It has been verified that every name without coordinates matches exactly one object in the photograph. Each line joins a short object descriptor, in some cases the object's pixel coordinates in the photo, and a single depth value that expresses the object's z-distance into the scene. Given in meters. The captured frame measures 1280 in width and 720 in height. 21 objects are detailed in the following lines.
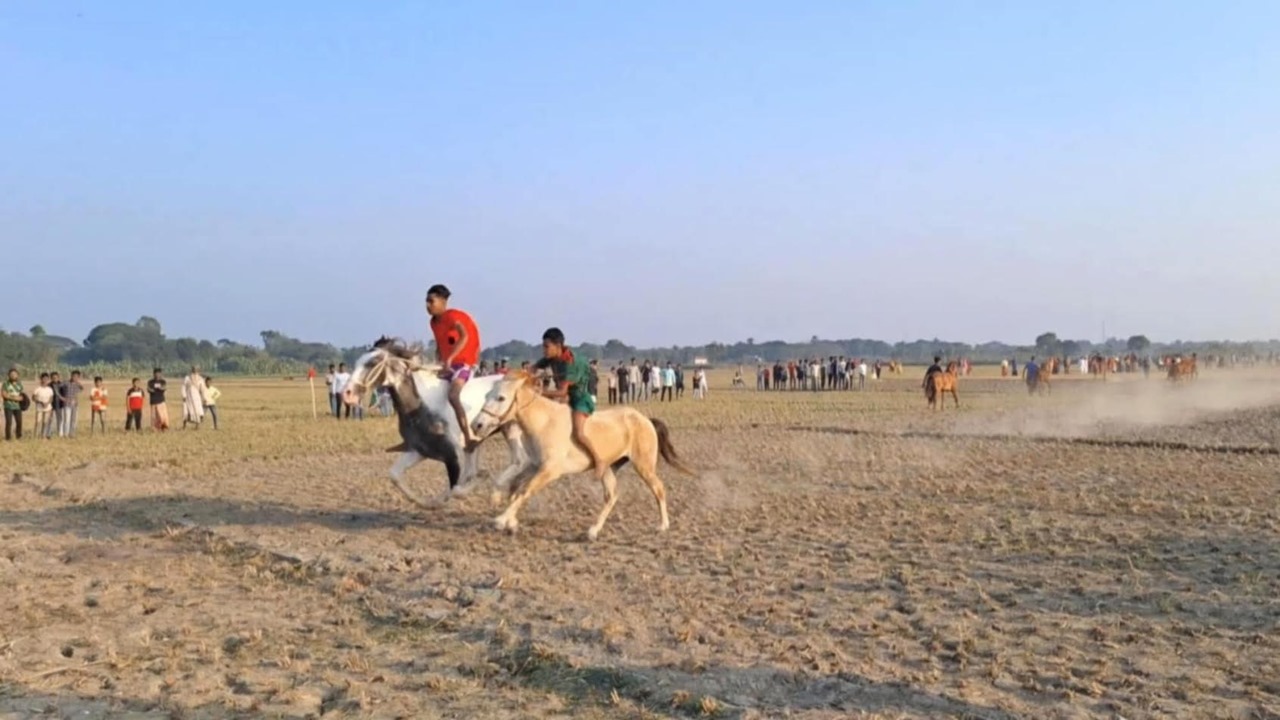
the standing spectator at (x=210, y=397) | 26.64
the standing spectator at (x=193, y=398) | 26.61
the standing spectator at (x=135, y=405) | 25.91
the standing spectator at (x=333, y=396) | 29.50
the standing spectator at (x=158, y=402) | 25.83
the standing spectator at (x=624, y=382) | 37.59
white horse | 10.46
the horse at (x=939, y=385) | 32.38
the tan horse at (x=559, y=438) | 9.97
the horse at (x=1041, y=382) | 41.09
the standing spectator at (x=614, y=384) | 38.50
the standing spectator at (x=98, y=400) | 26.38
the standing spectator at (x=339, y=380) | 26.52
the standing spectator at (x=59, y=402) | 24.23
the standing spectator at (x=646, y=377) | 40.53
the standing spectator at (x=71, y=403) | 24.30
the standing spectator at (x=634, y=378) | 39.53
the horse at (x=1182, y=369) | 50.72
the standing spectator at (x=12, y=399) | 23.62
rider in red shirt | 10.67
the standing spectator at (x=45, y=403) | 24.38
